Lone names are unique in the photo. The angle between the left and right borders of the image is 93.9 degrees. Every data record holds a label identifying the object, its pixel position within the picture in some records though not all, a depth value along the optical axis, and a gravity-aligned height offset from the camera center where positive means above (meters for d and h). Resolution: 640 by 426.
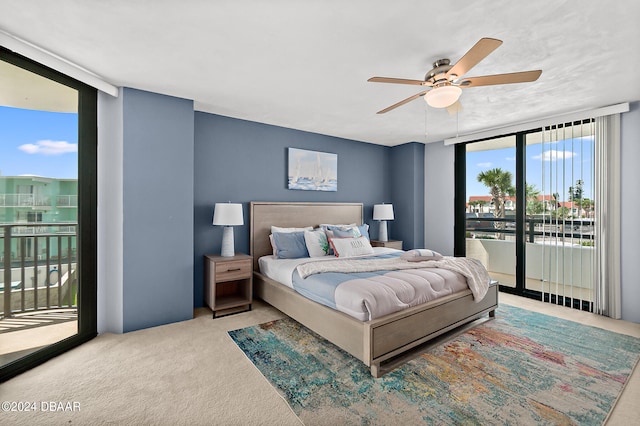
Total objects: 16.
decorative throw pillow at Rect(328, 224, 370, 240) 4.37 -0.28
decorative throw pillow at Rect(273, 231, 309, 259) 3.95 -0.43
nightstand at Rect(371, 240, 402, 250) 5.22 -0.54
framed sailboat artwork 4.66 +0.70
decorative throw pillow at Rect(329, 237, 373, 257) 4.01 -0.46
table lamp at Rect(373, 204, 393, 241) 5.36 -0.03
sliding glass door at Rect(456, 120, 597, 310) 3.84 +0.05
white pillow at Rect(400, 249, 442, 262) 3.46 -0.50
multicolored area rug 1.88 -1.25
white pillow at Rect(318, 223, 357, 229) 4.57 -0.20
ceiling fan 2.03 +0.98
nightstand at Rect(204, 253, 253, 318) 3.44 -0.80
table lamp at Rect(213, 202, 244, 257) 3.58 -0.08
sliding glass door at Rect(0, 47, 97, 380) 2.30 +0.00
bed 2.30 -0.95
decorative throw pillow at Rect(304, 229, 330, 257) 4.04 -0.41
